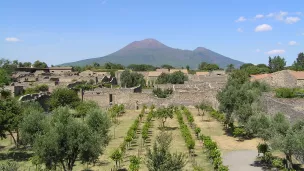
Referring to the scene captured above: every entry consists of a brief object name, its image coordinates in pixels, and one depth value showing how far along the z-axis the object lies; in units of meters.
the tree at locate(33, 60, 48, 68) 145.38
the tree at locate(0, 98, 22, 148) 25.11
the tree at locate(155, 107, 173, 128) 36.97
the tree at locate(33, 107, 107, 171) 17.92
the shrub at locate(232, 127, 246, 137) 30.23
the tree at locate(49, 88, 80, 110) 42.58
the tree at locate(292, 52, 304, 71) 158.75
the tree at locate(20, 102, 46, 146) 23.37
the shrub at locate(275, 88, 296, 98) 37.32
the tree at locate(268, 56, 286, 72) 133.25
